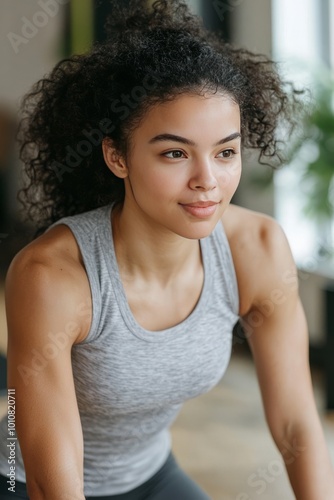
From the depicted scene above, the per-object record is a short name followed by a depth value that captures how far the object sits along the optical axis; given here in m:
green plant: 3.25
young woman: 1.58
